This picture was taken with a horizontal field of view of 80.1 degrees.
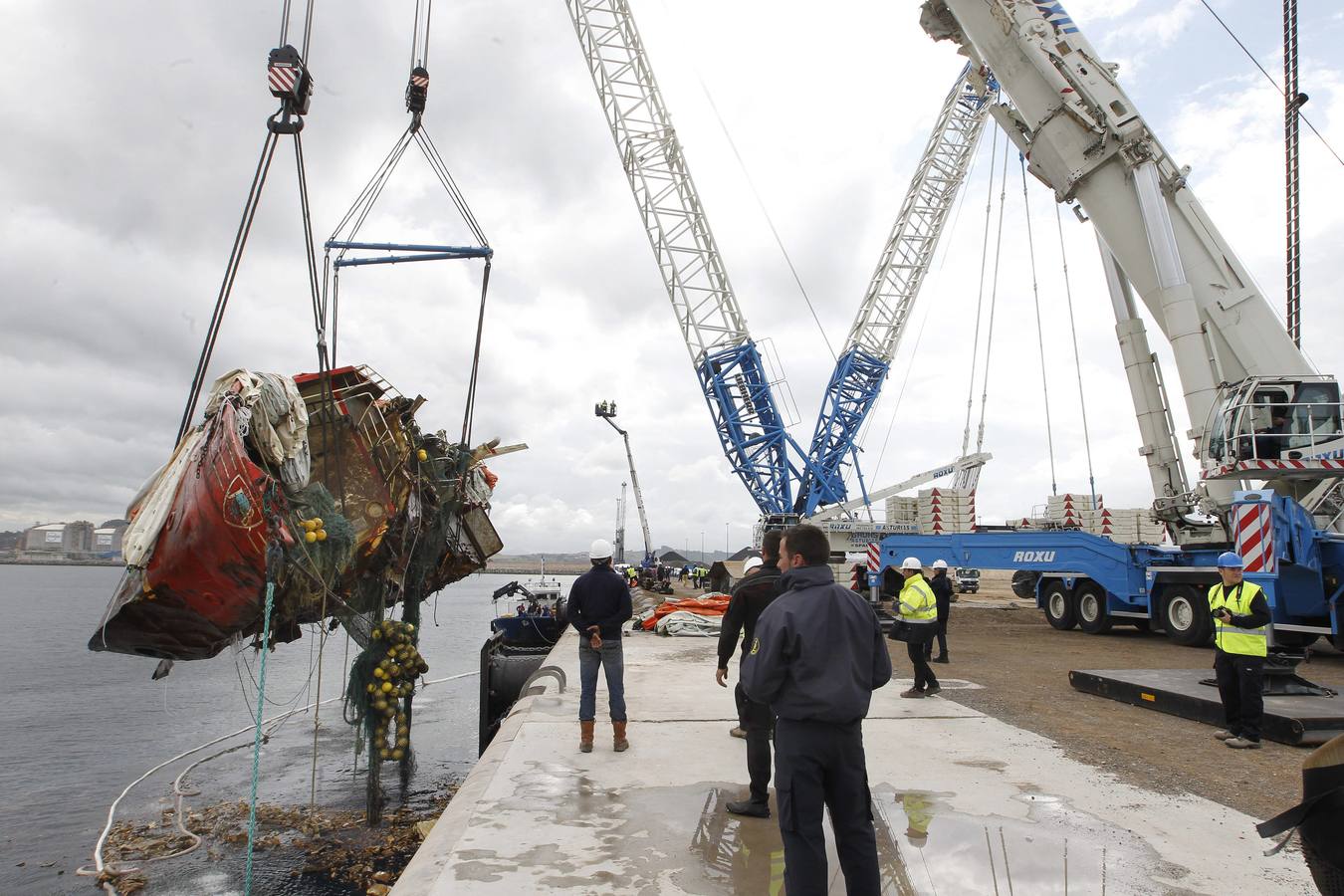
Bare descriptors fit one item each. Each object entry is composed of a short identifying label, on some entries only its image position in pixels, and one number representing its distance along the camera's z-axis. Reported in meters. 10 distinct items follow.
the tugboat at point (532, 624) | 16.81
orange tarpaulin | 15.57
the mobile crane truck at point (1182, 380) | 11.85
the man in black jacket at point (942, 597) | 11.88
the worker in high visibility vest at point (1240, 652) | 6.21
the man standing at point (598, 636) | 6.00
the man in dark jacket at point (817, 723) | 3.16
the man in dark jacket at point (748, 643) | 4.67
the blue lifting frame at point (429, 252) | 10.55
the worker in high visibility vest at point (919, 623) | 8.58
